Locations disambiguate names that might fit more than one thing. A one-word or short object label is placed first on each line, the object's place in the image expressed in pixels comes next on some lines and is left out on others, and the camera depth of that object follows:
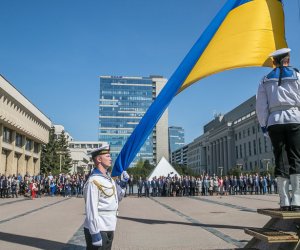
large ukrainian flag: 6.52
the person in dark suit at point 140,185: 29.84
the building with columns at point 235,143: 83.00
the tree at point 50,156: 75.12
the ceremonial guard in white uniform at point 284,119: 4.43
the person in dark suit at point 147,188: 30.08
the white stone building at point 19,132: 38.78
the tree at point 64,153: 82.06
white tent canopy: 35.72
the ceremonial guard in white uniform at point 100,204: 3.79
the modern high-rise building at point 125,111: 152.50
